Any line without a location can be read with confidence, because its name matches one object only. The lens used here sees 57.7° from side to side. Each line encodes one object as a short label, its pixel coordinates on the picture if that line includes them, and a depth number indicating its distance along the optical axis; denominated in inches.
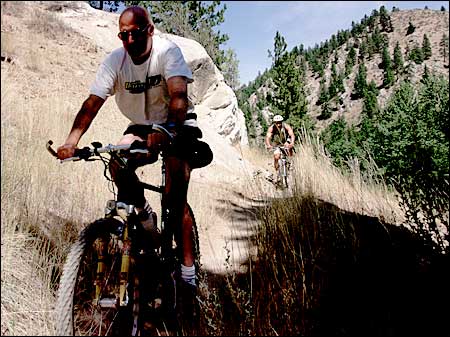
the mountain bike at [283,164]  276.9
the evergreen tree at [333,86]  4466.0
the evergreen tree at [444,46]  4347.9
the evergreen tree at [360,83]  4117.9
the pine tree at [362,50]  5010.3
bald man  86.8
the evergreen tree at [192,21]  626.3
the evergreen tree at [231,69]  908.6
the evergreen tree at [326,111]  4362.7
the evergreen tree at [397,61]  4185.5
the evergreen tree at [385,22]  5469.0
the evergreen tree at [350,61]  4884.4
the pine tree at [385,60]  4306.1
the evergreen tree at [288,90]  838.5
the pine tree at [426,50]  4414.4
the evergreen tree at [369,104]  3108.5
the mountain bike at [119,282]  68.8
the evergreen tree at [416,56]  4224.9
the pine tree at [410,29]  5078.7
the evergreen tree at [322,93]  4500.5
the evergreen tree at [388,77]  4035.4
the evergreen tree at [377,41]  4963.1
